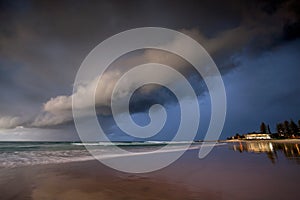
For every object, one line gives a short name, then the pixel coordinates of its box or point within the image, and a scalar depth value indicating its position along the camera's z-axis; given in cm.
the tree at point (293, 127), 8244
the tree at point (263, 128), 10319
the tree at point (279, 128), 9200
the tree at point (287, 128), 8588
